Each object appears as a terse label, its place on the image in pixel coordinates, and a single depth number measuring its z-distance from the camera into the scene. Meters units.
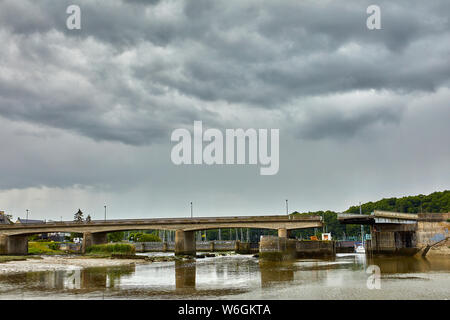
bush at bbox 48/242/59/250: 117.50
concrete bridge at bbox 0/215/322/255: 83.88
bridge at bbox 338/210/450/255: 70.50
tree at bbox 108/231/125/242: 149.00
